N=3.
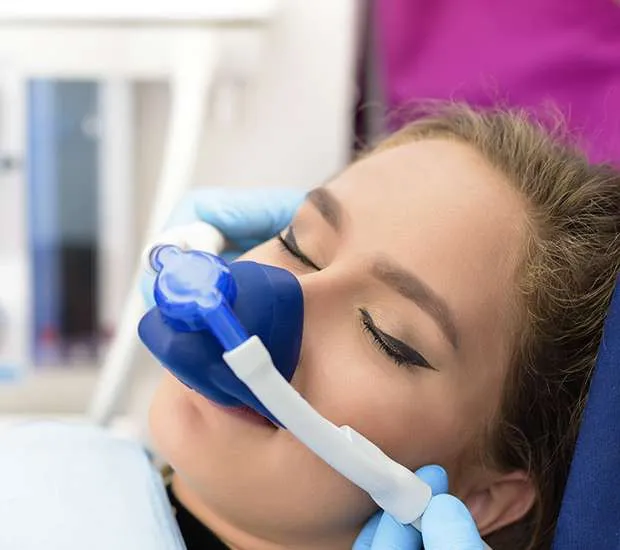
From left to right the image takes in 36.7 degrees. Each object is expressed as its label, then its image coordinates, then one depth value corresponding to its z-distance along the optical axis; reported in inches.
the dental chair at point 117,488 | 31.5
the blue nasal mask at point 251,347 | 27.5
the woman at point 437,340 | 33.1
